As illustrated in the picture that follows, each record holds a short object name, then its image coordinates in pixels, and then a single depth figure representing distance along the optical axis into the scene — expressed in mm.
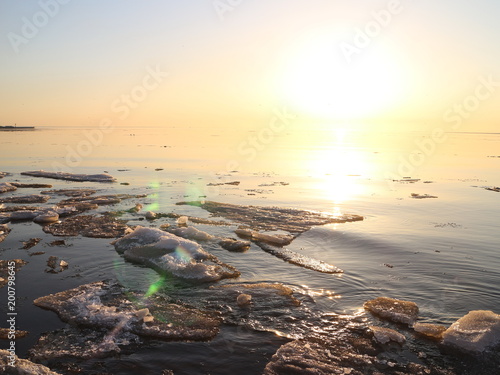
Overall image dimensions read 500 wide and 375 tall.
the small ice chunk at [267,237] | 13547
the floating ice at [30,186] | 23530
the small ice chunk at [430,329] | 7185
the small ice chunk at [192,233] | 13646
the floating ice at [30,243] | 12266
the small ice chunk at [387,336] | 7020
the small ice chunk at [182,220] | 15768
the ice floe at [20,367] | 5184
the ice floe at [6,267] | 9445
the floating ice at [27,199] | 19167
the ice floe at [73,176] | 27544
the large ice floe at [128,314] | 7311
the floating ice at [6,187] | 22025
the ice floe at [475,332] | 6812
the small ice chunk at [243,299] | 8461
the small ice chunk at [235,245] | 12750
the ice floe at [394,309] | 7852
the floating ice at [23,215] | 15906
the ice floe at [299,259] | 10906
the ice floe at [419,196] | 22531
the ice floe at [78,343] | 6452
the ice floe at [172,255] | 10312
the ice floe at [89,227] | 13956
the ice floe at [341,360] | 6137
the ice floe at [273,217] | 15820
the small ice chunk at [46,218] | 15500
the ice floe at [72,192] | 21547
